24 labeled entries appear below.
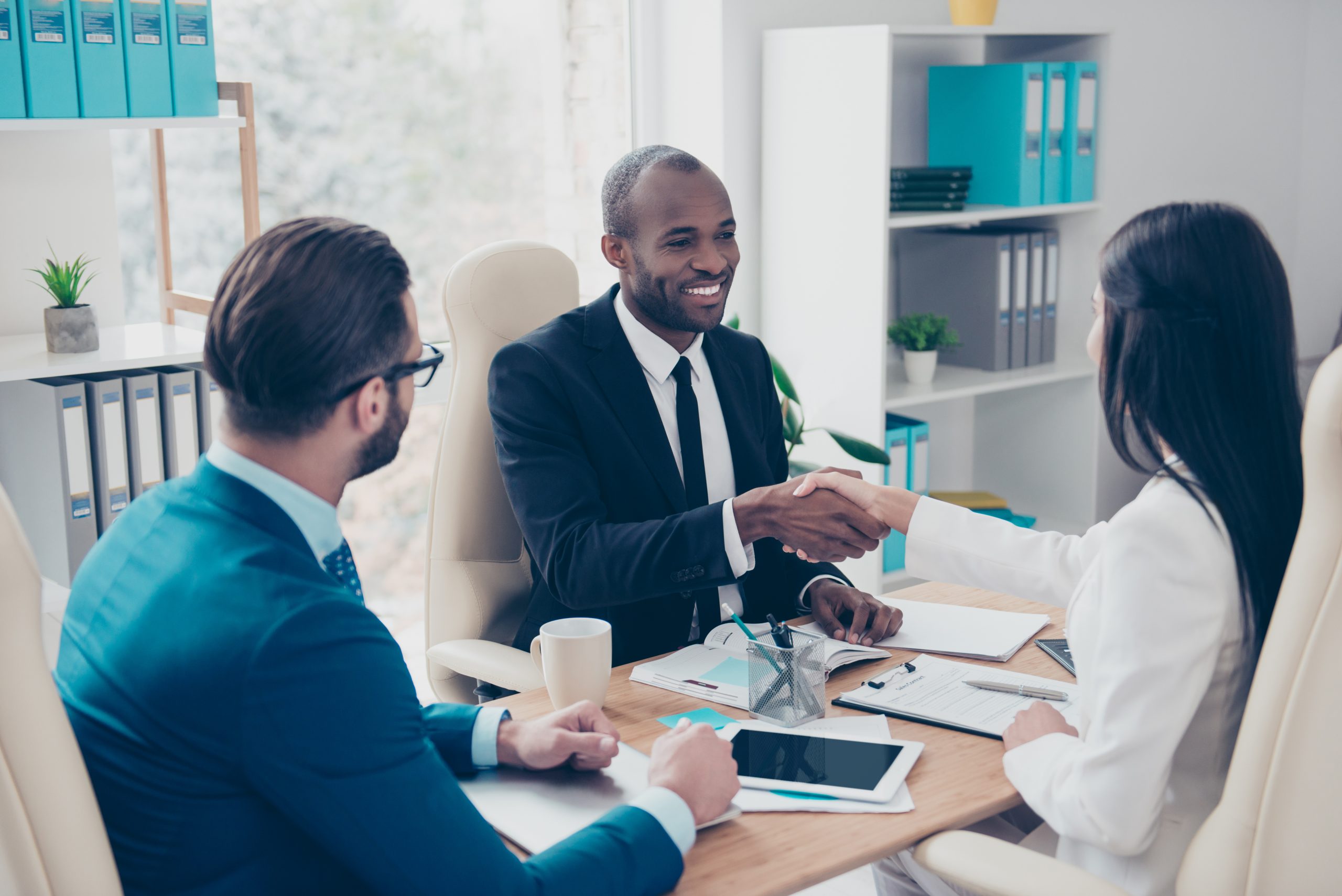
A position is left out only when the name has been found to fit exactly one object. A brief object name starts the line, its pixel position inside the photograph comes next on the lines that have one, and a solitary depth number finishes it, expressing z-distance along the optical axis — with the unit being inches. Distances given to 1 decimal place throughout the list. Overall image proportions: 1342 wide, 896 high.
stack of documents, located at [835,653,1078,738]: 55.0
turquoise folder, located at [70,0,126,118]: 82.7
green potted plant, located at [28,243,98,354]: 85.9
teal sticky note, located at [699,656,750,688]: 59.4
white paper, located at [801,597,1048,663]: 63.9
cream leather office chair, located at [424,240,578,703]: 77.7
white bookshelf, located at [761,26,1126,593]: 114.1
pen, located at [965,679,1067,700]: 57.7
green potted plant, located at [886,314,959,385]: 124.6
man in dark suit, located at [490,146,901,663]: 68.6
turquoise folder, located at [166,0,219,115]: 86.7
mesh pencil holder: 54.7
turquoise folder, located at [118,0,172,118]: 84.6
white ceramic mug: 54.9
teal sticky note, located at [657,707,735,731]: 54.9
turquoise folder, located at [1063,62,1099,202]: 123.0
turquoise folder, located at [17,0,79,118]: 80.7
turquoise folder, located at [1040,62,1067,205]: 121.4
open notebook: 58.3
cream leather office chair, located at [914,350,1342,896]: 38.9
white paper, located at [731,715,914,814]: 47.4
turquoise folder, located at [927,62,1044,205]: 120.0
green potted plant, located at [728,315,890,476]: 113.2
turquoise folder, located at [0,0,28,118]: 79.9
